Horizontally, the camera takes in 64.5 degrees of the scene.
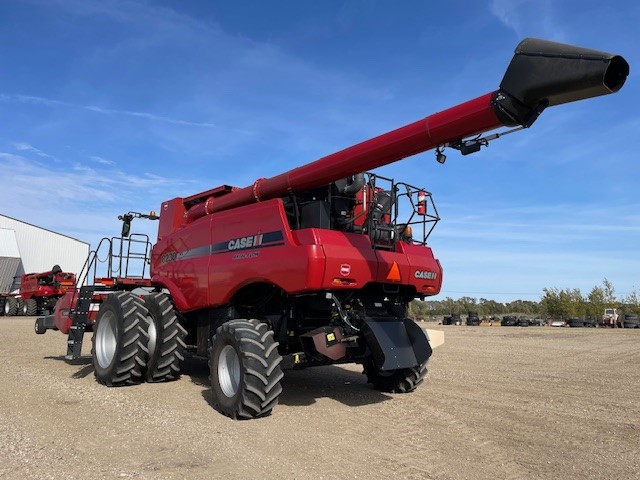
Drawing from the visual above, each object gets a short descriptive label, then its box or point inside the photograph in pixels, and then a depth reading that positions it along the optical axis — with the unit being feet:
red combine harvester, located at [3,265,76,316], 90.84
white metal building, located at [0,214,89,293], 145.79
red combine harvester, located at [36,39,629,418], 15.55
